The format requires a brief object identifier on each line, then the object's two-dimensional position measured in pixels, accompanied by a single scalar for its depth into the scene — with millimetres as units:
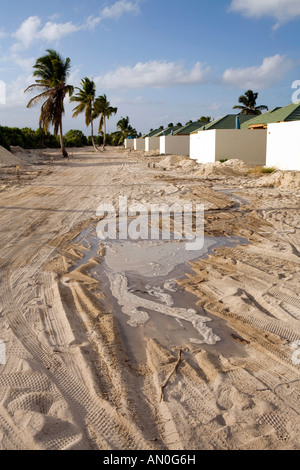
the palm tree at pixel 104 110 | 53750
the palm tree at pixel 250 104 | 46562
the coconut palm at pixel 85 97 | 43000
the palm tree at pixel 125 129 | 74125
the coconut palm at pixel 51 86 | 30016
